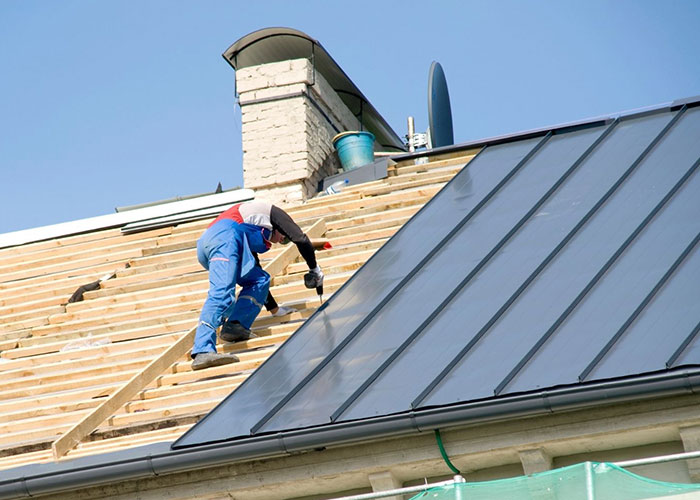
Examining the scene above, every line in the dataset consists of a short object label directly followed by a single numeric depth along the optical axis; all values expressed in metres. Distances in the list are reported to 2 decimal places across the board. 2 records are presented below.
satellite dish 29.39
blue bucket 26.20
